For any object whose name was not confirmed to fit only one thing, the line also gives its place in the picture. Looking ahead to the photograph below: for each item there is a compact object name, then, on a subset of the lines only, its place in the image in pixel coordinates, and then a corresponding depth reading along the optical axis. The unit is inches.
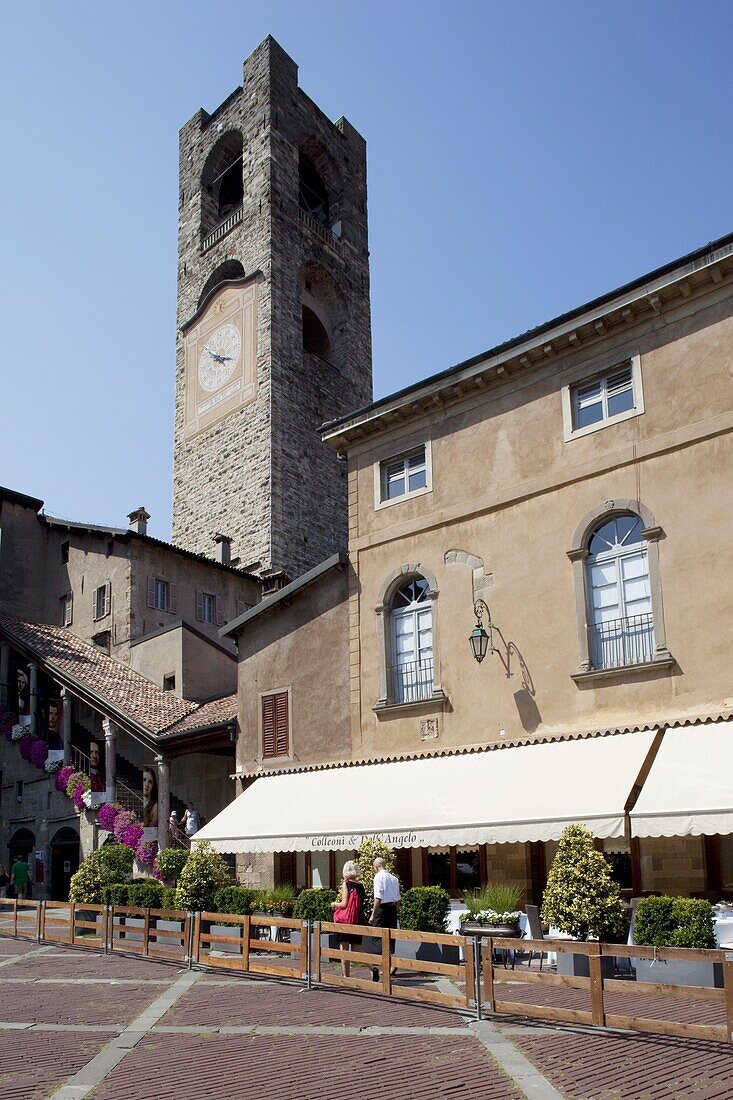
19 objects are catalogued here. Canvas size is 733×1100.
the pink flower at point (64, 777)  1094.4
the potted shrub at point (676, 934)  451.5
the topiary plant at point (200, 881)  705.6
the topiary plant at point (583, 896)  527.2
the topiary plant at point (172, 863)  819.1
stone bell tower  1568.7
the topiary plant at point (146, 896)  751.7
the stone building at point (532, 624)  592.4
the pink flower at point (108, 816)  1033.5
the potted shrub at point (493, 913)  556.1
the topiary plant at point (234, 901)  689.0
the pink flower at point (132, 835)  1005.8
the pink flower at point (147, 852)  992.9
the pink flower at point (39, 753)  1145.4
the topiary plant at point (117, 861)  839.1
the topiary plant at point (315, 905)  644.1
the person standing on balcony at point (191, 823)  970.7
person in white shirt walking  526.9
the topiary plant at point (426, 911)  588.4
